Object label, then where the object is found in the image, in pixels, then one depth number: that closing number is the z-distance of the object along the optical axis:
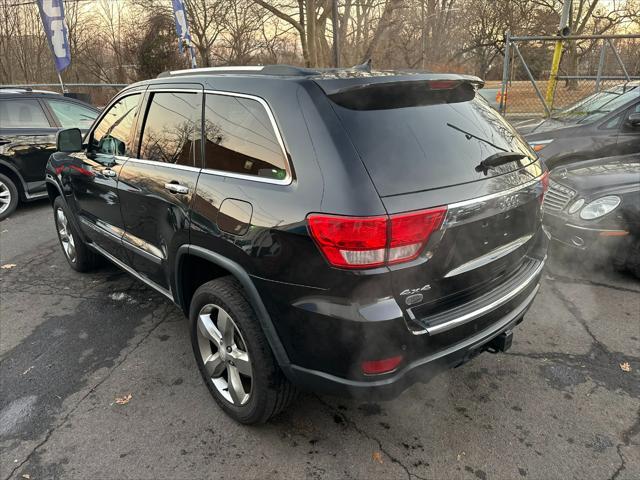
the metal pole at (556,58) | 9.20
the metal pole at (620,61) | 9.58
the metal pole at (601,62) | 9.86
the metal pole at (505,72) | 9.05
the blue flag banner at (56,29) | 12.65
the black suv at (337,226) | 1.89
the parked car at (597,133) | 5.50
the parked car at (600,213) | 3.85
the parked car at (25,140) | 6.73
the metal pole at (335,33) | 15.46
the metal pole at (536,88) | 9.38
